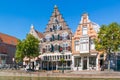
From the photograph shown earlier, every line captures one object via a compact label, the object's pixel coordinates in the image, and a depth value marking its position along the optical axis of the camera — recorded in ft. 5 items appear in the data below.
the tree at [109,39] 69.55
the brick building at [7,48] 103.20
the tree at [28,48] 83.26
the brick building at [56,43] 89.89
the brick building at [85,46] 82.34
